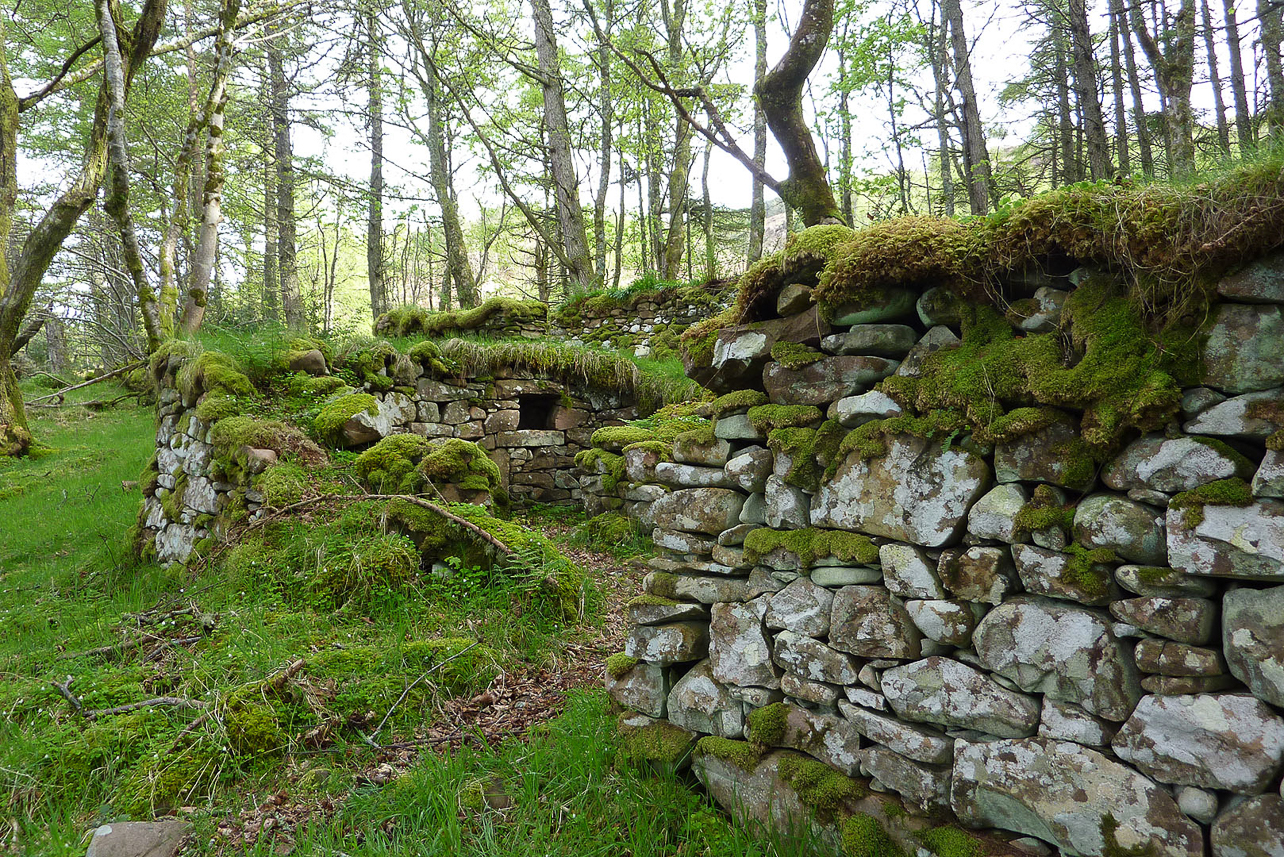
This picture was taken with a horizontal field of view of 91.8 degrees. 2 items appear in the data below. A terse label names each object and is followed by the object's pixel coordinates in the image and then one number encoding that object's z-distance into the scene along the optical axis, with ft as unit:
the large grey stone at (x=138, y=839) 7.20
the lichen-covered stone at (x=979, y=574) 5.86
